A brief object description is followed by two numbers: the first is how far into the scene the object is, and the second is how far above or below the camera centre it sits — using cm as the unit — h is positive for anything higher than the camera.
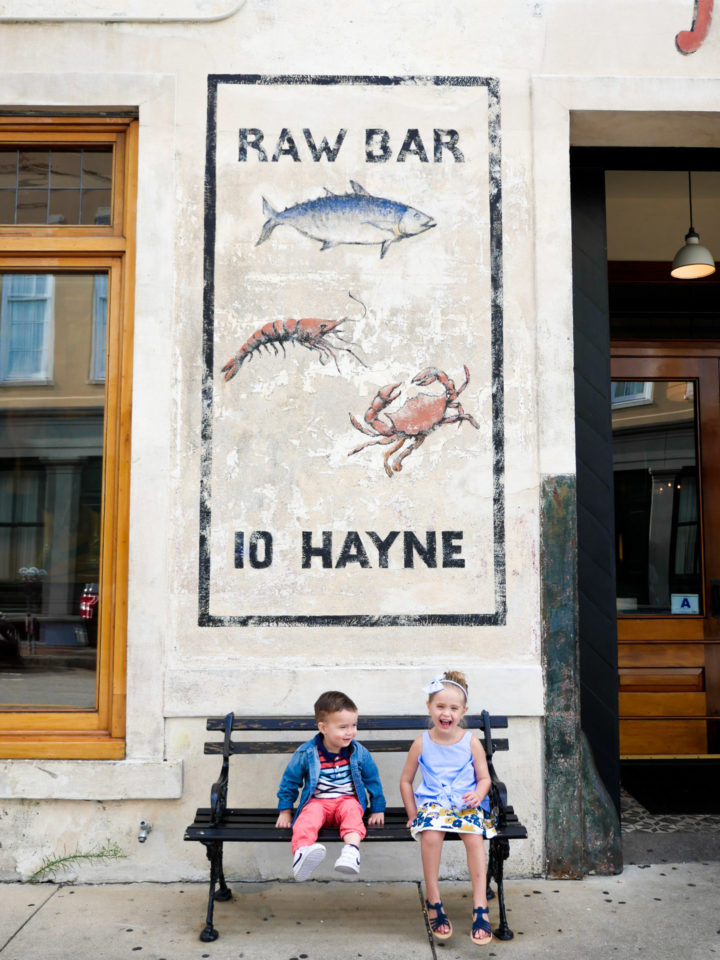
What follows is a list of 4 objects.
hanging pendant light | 560 +198
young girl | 337 -102
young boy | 346 -98
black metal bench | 340 -115
